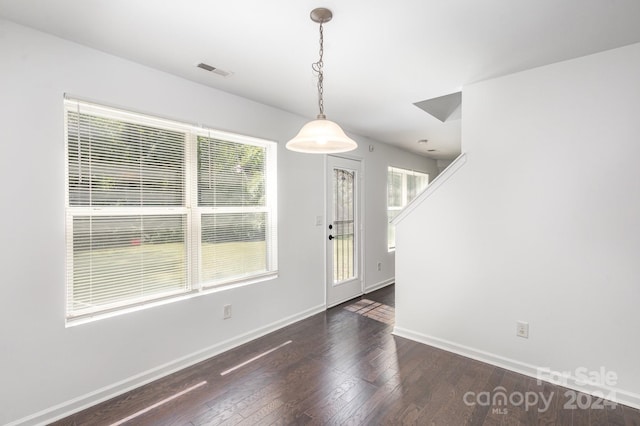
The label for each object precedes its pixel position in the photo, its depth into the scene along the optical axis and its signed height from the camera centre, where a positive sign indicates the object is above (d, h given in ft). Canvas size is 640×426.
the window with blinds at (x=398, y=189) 17.93 +1.38
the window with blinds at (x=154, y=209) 7.05 +0.13
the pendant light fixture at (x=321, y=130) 5.70 +1.54
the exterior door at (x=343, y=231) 13.64 -0.90
